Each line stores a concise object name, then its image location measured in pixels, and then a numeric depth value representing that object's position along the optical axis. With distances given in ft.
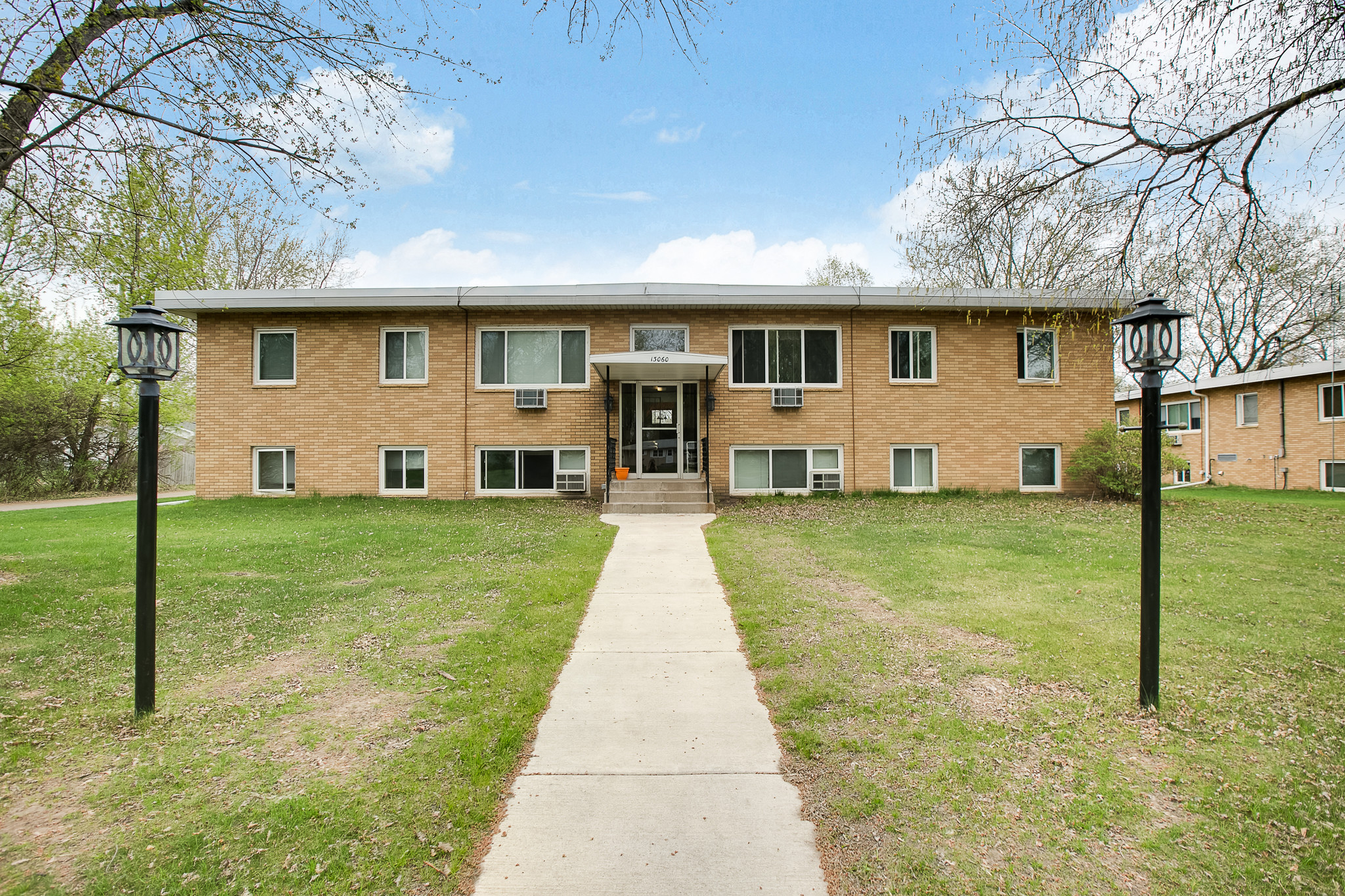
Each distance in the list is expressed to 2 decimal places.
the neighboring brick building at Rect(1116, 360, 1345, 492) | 54.39
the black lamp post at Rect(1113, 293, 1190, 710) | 11.11
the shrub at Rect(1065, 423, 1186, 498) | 41.29
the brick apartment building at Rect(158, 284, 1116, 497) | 43.32
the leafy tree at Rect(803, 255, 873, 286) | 83.66
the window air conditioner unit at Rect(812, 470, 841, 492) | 44.16
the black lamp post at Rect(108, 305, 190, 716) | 10.76
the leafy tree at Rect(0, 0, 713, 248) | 13.32
